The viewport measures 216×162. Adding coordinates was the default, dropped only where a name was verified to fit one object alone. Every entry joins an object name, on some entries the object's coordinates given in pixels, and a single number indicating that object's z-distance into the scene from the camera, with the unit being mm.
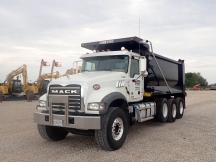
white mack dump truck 4256
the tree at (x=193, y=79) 74472
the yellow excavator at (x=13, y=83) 19295
